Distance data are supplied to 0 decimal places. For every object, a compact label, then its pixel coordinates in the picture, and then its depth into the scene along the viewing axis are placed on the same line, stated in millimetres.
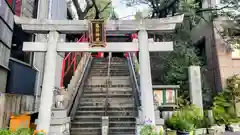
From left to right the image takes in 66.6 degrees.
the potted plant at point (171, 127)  6918
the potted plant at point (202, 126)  7673
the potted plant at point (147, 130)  4759
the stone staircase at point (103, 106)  7297
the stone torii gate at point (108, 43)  6160
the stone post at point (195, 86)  8938
